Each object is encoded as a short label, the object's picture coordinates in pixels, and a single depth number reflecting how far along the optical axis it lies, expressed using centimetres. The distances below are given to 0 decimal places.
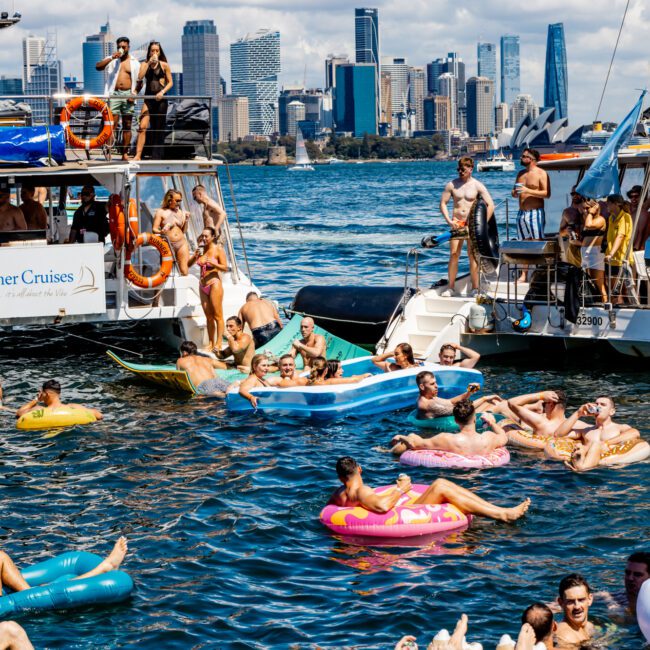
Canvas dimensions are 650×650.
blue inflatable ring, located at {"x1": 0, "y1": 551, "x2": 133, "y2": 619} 981
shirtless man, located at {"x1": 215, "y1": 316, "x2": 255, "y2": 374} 1824
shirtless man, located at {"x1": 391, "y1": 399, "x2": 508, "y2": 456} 1392
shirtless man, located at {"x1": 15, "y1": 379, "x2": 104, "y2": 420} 1600
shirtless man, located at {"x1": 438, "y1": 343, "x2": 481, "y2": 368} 1664
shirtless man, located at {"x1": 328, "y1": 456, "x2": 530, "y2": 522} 1173
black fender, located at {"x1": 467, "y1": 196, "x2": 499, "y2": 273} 1928
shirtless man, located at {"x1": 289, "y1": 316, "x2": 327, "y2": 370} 1777
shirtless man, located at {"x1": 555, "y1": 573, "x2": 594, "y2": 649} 905
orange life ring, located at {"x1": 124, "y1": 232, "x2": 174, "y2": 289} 1916
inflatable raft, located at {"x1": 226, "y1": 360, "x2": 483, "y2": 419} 1628
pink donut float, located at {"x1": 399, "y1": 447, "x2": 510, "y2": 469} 1380
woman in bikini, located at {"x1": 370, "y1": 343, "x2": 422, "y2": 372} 1709
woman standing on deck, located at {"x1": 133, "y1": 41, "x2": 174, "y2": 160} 2023
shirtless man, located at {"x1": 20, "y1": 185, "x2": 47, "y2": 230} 2105
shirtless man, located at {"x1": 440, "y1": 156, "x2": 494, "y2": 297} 1943
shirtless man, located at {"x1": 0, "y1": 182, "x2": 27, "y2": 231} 1975
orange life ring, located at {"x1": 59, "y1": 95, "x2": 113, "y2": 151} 1962
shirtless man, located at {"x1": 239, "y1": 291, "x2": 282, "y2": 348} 1908
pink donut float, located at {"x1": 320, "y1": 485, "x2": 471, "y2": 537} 1148
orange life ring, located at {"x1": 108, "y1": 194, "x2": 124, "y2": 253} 1920
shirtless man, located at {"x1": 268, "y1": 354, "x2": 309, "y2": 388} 1647
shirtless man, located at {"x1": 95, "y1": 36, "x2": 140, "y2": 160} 2047
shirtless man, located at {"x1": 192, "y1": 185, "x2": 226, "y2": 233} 1980
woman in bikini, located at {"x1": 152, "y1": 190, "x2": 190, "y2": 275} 1989
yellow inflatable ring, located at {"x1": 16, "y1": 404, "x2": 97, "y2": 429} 1597
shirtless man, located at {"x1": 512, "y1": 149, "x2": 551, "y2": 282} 1948
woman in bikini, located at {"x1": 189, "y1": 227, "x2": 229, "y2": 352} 1911
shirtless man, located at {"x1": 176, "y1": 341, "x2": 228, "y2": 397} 1772
